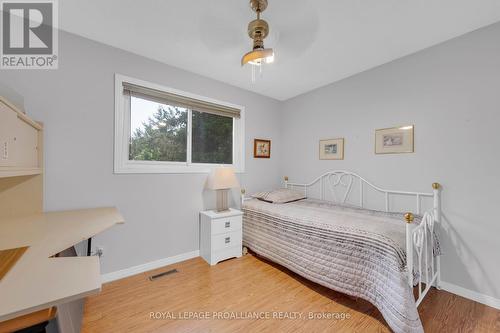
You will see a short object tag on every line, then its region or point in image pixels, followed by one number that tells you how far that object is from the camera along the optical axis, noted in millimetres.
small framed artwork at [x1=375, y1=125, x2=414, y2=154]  2197
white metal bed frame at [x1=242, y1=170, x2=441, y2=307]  1438
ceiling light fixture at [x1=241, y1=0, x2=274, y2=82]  1522
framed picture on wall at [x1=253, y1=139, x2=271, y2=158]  3284
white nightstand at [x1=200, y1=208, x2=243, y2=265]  2438
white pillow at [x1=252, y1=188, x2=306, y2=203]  2830
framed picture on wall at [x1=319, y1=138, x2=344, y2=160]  2811
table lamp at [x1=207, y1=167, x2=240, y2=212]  2510
